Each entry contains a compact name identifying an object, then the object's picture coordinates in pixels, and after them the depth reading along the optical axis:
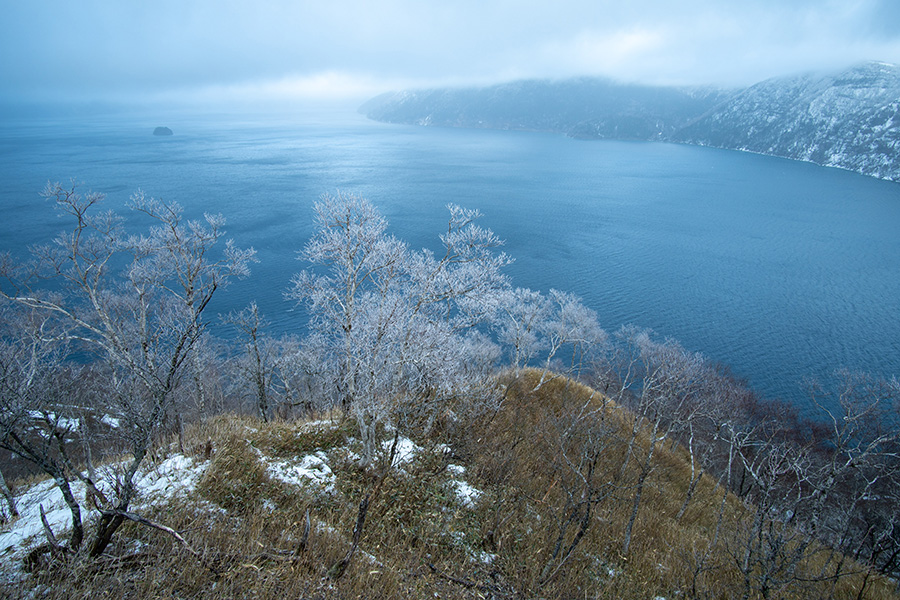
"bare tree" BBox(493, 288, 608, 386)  28.83
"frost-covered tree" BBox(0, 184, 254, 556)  5.23
